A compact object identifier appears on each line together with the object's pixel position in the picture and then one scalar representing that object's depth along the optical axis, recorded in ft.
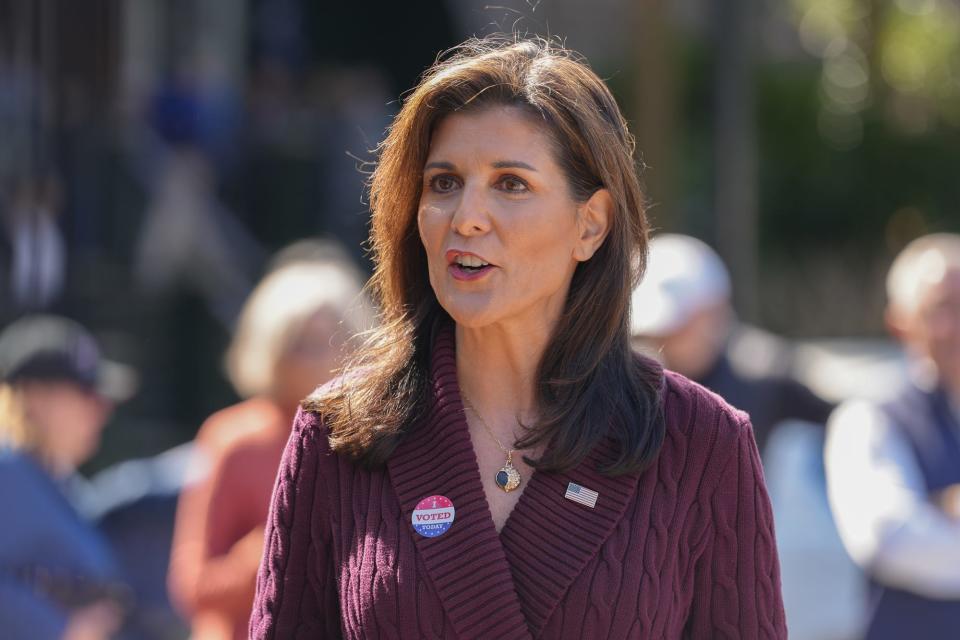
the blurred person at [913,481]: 28.12
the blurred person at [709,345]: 33.96
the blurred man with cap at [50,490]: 28.73
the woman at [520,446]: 15.66
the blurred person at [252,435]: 27.02
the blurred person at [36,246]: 47.03
